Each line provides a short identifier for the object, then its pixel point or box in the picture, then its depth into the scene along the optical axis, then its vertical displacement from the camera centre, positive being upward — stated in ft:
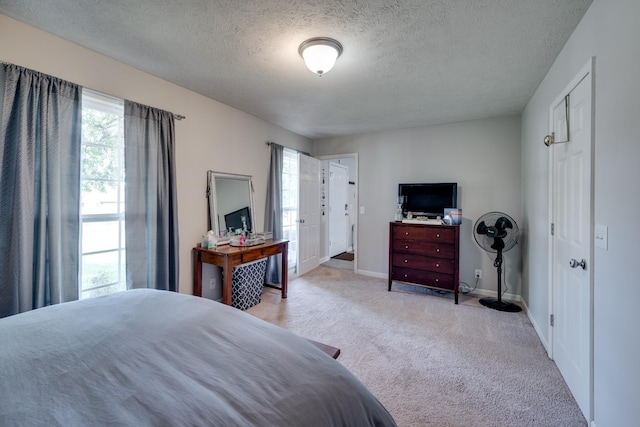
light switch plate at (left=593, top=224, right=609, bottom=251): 4.40 -0.40
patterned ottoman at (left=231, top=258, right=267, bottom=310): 10.02 -2.84
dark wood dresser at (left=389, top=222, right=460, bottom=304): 11.00 -1.83
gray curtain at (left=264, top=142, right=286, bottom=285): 12.69 +0.08
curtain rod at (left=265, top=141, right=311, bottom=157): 12.69 +3.44
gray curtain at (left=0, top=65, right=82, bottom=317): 5.58 +0.50
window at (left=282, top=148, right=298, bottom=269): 14.38 +0.59
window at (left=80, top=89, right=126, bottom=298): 6.95 +0.43
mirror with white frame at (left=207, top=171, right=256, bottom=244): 10.09 +0.36
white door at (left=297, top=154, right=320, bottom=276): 14.32 -0.08
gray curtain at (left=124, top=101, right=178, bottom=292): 7.57 +0.41
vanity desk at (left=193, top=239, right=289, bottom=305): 8.79 -1.60
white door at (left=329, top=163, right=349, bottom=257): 19.42 +0.35
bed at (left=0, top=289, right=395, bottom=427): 2.22 -1.63
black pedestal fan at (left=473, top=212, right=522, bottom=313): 10.16 -0.94
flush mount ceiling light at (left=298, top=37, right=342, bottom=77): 6.17 +3.84
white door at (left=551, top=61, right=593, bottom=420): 5.11 -0.68
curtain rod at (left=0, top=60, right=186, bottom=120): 5.64 +3.20
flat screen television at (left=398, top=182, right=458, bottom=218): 11.96 +0.72
